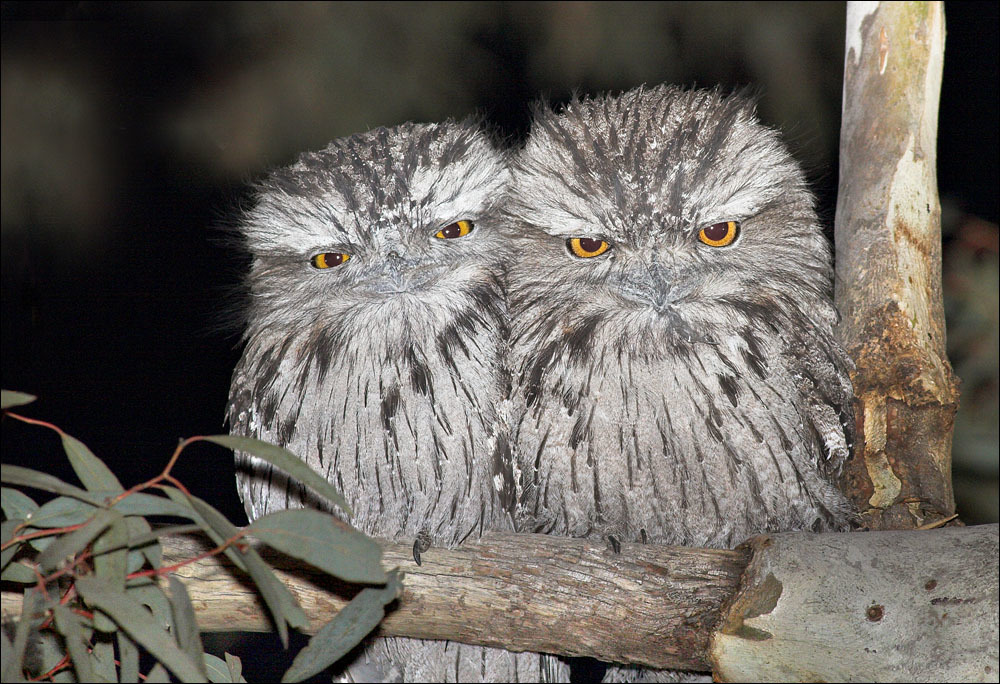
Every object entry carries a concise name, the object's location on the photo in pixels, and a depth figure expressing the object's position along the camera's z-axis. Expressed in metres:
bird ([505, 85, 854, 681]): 4.49
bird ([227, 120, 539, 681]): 4.49
